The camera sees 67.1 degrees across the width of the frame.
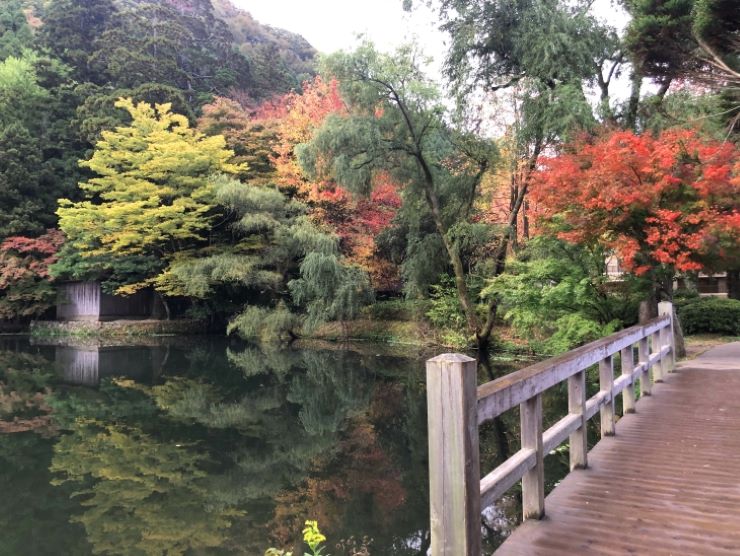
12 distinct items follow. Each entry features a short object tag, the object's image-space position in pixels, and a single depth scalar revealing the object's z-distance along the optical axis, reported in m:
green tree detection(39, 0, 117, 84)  29.81
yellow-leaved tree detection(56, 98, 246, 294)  21.70
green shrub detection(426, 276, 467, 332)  16.95
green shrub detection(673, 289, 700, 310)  14.51
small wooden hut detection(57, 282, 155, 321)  24.39
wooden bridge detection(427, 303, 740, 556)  2.19
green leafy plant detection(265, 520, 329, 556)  2.89
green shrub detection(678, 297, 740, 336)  13.26
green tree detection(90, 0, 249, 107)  29.38
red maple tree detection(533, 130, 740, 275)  8.01
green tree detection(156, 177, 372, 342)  19.02
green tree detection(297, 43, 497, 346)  14.87
